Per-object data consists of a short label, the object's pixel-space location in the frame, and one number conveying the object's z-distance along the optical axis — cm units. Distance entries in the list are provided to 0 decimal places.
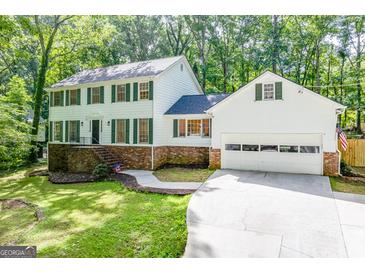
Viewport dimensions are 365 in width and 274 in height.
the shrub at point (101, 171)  1150
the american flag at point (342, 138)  1048
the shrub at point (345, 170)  1050
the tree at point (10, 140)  865
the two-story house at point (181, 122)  1032
